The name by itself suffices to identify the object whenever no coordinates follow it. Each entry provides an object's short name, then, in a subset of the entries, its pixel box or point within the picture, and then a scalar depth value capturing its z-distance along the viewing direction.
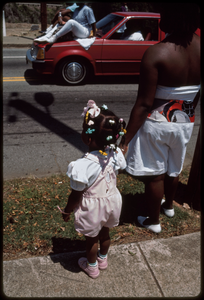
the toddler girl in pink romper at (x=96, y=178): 2.23
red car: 8.05
